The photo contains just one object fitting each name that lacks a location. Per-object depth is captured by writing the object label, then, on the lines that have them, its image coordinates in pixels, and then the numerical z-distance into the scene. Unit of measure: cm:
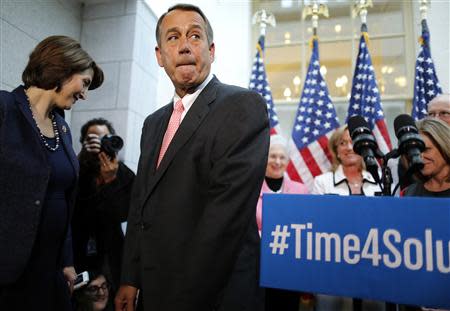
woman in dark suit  120
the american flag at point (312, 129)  366
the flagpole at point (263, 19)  416
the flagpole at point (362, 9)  383
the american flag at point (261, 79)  403
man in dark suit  87
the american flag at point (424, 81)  370
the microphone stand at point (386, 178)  118
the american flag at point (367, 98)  363
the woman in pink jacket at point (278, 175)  262
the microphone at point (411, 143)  113
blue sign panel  89
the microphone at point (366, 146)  121
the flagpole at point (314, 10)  394
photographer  197
